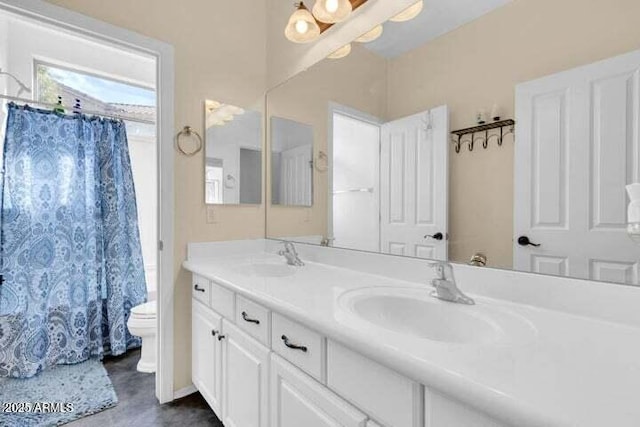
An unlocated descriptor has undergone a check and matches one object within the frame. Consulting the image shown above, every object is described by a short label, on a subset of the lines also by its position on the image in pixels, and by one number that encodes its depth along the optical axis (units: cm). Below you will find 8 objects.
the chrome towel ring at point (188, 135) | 175
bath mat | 157
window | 237
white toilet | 209
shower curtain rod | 198
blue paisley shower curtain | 197
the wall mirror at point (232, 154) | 188
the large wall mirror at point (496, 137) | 82
